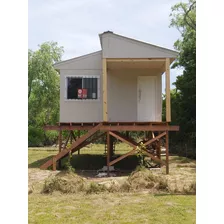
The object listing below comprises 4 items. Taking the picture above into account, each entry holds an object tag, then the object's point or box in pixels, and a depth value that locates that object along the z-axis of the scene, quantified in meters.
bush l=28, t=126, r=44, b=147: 28.00
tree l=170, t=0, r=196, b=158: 20.05
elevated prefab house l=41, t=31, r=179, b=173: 11.52
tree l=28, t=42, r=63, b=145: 34.34
